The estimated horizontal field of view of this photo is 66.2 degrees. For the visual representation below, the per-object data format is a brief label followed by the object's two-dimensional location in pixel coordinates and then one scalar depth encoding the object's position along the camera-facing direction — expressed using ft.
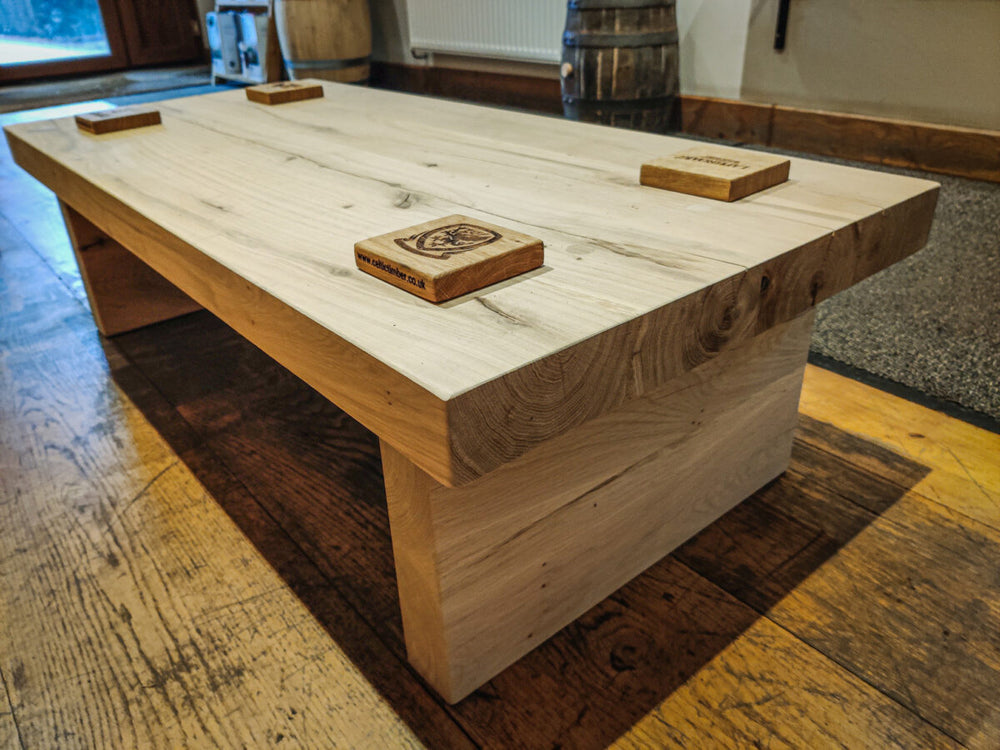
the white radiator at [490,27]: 8.64
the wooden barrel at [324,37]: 10.47
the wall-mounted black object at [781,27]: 6.33
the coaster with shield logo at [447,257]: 1.96
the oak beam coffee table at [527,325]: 1.74
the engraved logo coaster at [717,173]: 2.63
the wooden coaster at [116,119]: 4.13
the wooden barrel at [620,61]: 6.30
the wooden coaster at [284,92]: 4.92
